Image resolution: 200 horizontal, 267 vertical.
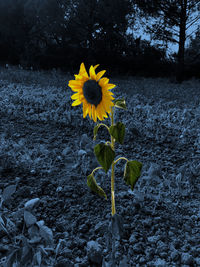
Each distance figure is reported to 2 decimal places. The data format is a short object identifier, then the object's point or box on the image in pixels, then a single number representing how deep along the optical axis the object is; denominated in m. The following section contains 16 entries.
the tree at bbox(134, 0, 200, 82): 10.54
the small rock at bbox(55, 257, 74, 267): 1.36
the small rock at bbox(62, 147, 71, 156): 2.72
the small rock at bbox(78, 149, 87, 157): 2.48
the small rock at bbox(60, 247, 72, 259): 1.51
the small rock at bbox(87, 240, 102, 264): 1.46
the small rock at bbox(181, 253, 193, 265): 1.48
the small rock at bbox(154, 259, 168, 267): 1.45
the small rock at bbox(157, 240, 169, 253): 1.56
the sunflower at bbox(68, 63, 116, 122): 1.16
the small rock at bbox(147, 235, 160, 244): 1.62
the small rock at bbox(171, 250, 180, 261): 1.51
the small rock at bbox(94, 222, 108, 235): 1.67
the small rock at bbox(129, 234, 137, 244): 1.61
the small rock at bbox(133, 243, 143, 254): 1.56
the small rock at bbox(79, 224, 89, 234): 1.71
